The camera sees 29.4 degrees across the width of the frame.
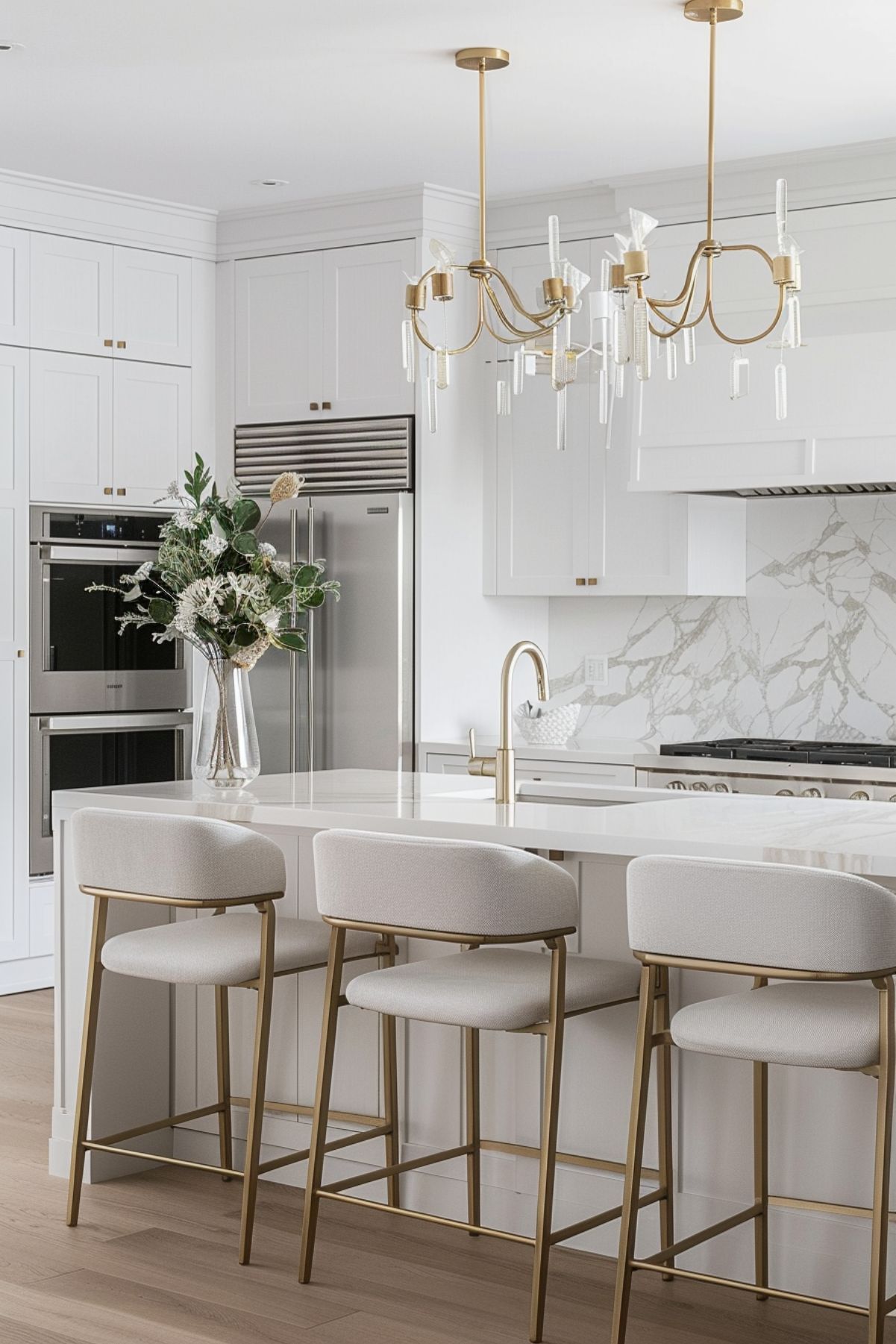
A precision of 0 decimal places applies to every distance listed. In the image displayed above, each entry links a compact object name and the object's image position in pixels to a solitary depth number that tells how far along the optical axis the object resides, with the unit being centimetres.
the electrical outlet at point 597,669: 635
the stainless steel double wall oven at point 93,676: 593
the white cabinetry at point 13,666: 580
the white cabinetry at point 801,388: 516
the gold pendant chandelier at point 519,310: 359
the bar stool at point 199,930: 343
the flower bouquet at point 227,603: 400
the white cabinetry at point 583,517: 580
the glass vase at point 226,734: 405
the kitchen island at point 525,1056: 314
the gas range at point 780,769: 503
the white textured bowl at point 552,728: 589
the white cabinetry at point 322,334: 596
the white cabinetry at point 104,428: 594
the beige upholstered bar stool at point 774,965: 263
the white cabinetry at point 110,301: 593
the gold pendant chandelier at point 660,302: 338
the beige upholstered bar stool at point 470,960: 299
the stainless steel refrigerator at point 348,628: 592
